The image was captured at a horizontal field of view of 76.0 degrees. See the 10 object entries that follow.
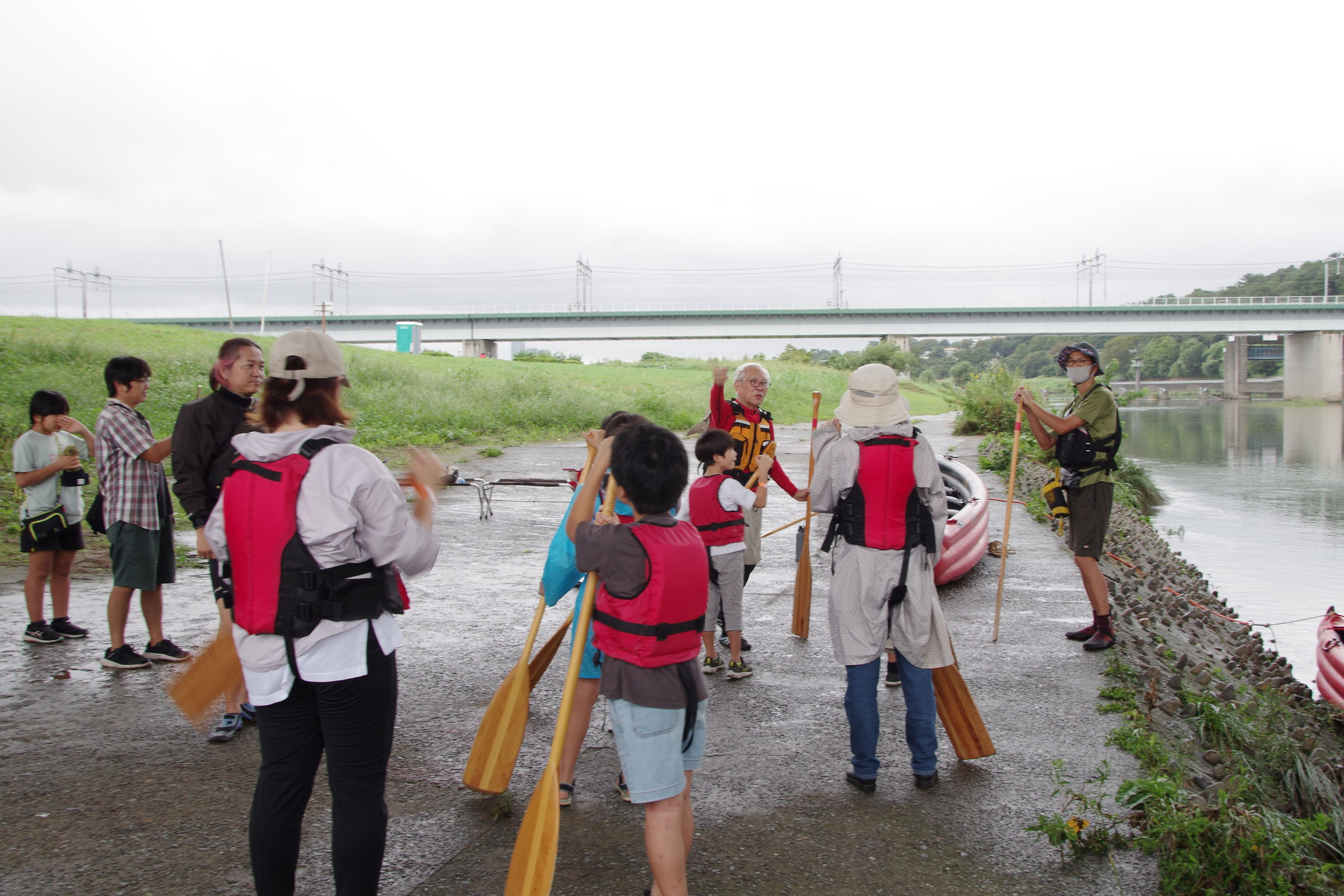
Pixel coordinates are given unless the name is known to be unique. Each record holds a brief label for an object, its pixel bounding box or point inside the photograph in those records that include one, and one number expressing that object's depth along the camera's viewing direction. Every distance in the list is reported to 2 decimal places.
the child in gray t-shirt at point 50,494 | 5.85
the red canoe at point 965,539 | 7.86
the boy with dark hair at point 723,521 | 4.77
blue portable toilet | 67.56
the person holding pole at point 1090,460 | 5.93
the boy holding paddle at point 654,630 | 2.74
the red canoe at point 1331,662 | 6.71
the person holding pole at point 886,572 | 3.91
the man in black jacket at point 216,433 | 4.35
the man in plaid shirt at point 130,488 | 5.11
